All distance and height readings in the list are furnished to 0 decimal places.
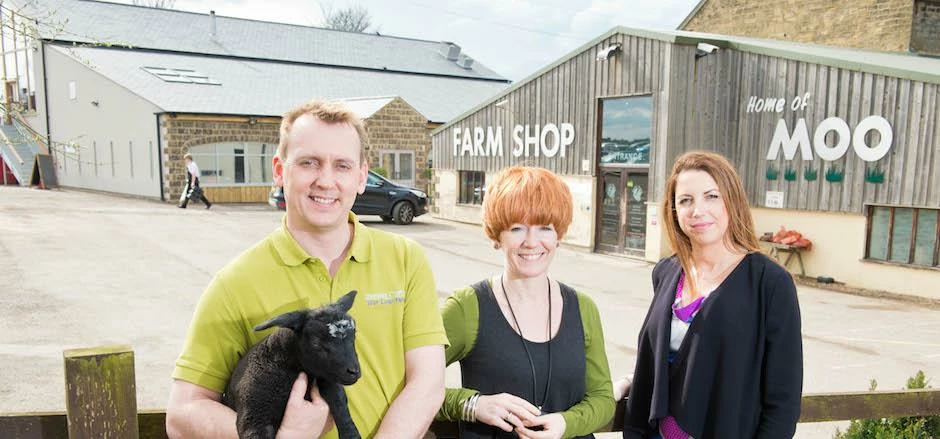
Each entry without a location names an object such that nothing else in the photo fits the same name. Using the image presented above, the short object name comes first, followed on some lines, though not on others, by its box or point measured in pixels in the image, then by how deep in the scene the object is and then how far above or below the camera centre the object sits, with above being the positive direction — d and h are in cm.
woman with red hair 212 -59
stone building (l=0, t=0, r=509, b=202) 2531 +247
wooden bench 1329 -190
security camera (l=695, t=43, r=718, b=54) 1432 +242
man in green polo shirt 171 -39
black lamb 151 -51
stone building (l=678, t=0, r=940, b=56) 1895 +433
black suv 1939 -145
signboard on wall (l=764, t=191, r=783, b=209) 1380 -87
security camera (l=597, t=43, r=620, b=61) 1592 +256
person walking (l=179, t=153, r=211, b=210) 2147 -117
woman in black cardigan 222 -61
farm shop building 1191 +46
